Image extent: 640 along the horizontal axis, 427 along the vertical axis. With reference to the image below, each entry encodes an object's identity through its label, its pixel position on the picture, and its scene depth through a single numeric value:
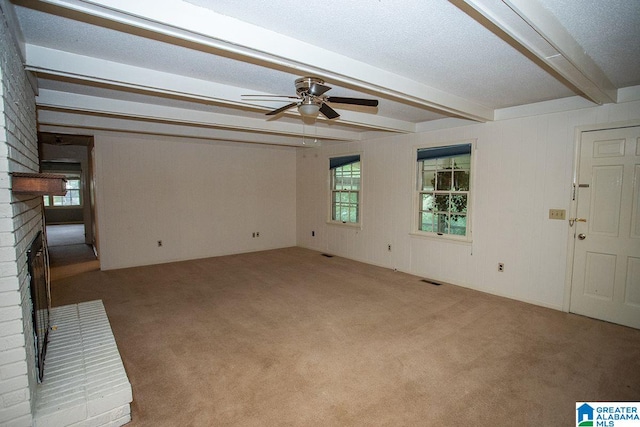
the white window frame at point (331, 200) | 6.12
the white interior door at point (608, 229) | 3.25
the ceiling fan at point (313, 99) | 2.64
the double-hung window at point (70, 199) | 11.83
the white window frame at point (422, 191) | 4.45
